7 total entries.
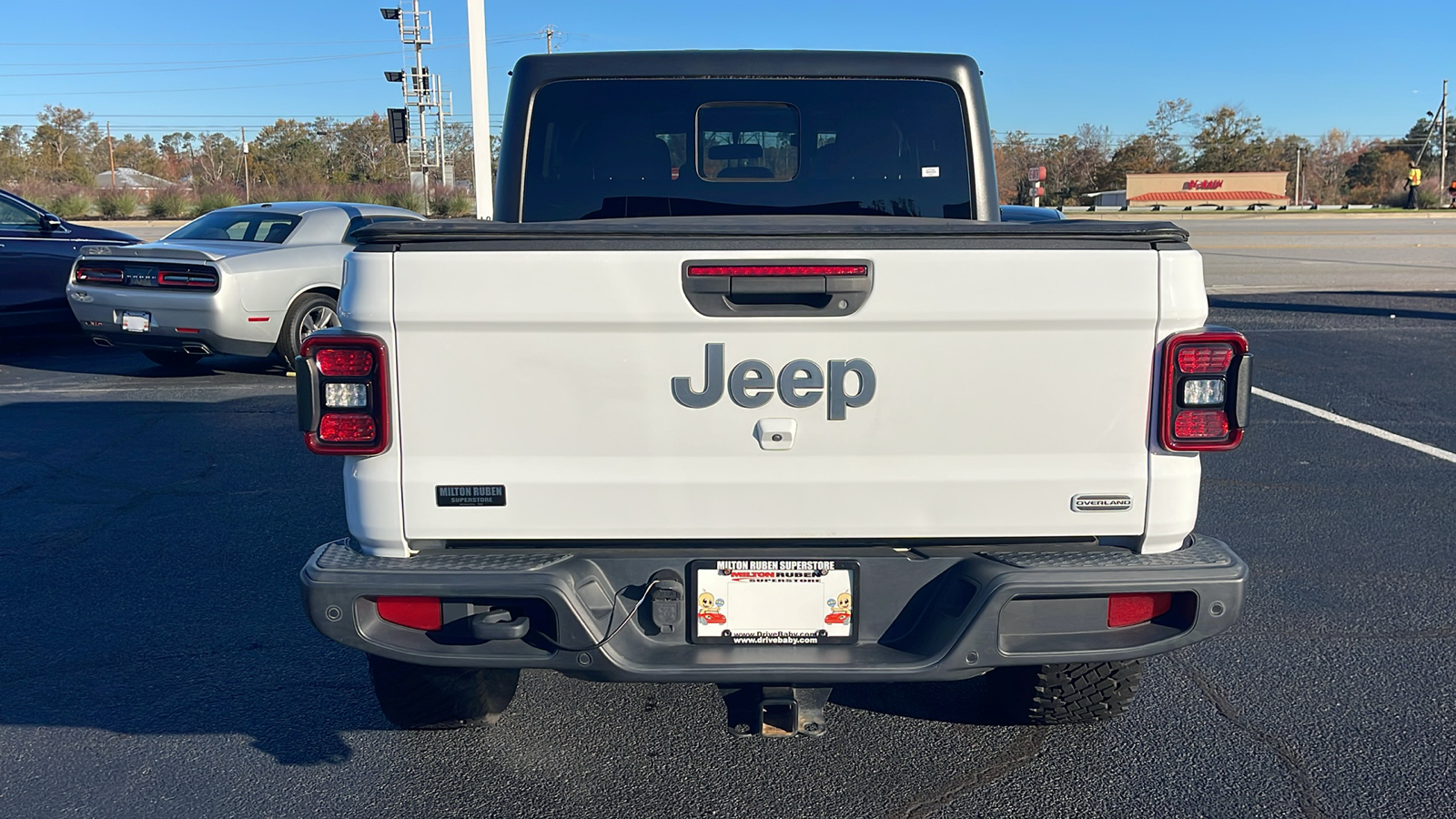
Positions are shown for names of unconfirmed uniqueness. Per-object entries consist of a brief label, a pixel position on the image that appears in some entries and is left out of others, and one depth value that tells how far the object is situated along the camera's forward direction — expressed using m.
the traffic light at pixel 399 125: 26.33
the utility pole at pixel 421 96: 44.31
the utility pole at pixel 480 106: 10.65
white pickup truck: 2.61
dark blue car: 10.63
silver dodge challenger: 9.09
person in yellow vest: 58.78
